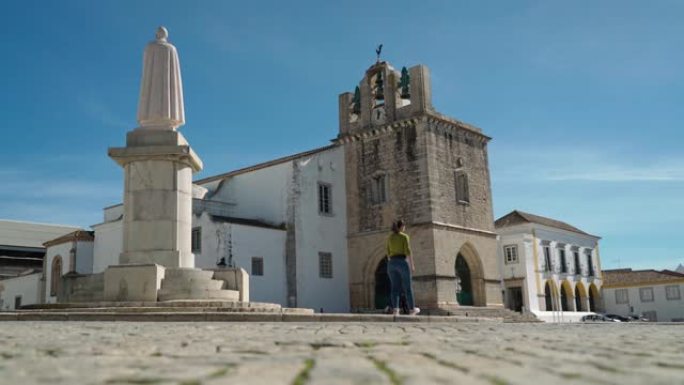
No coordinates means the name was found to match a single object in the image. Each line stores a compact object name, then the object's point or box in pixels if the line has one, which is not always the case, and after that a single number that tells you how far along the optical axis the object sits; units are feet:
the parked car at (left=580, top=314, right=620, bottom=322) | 122.31
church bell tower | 90.22
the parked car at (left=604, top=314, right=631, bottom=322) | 124.28
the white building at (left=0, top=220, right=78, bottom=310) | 120.98
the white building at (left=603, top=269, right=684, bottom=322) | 146.41
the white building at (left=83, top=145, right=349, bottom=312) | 84.38
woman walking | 36.81
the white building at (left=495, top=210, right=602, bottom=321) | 130.31
